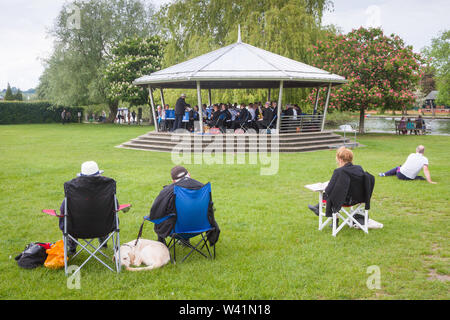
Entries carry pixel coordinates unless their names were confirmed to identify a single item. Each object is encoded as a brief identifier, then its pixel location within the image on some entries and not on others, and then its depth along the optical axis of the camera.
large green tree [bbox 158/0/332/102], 25.16
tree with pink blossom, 25.36
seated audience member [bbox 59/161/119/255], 4.80
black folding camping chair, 4.80
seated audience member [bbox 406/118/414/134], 29.55
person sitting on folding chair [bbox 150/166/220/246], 5.14
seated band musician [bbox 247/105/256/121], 19.73
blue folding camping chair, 5.13
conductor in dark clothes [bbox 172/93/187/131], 19.53
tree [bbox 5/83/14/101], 59.64
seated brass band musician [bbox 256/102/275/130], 18.95
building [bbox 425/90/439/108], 81.12
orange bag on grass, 4.99
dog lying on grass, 5.08
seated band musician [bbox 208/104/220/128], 19.52
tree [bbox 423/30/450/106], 54.19
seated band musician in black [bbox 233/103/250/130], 19.38
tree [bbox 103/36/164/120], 38.00
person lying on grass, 10.62
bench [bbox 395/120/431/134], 29.58
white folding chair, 6.18
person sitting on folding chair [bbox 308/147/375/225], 6.05
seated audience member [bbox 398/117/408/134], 29.63
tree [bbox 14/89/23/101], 60.53
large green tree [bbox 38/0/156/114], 40.34
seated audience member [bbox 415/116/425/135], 29.79
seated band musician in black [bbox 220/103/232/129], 19.53
